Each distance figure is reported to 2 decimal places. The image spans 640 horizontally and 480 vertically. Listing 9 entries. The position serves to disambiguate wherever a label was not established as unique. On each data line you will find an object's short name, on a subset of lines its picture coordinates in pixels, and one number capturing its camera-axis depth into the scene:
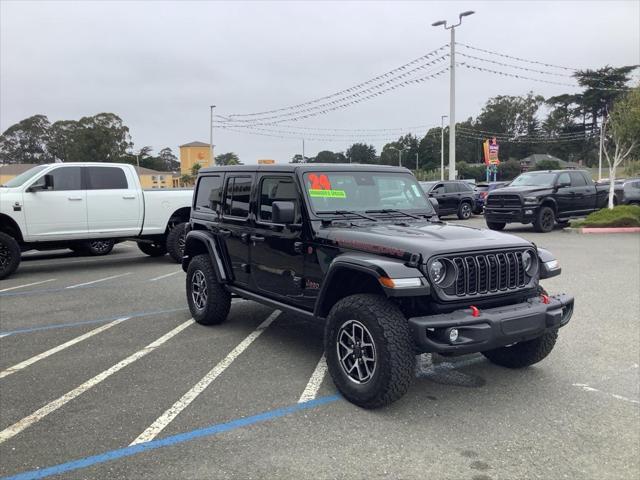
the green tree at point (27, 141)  95.25
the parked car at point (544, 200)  16.47
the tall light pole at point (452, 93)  27.27
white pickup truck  9.84
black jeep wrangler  3.77
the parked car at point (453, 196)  22.30
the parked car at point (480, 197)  24.22
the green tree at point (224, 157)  86.69
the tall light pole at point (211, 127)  51.34
